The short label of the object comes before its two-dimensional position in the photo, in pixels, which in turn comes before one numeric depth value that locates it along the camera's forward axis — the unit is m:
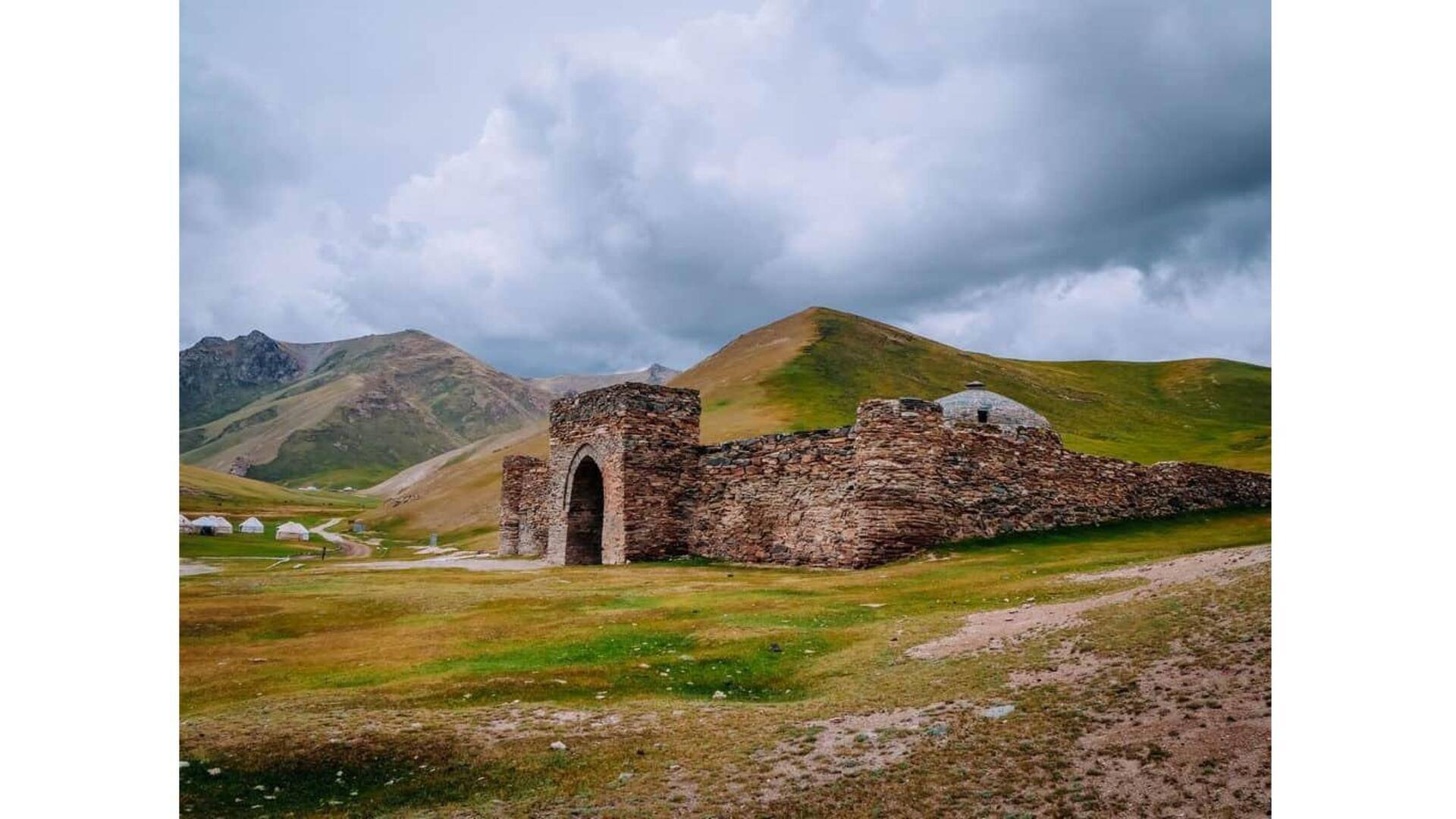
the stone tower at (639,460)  23.08
